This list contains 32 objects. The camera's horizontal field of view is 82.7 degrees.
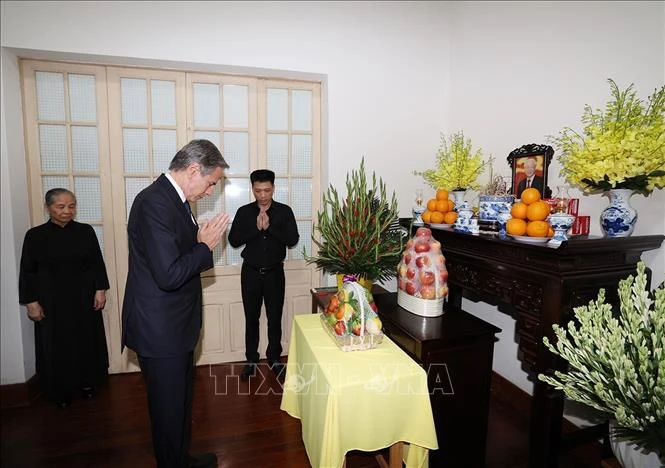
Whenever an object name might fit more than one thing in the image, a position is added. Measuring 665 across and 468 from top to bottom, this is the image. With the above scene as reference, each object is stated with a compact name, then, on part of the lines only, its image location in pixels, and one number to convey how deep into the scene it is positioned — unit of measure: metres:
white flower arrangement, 0.89
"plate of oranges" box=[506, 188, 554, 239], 1.80
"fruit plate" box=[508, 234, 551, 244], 1.79
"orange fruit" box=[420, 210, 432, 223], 2.57
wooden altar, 1.62
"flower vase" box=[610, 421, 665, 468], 1.46
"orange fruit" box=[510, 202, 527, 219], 1.88
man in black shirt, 2.93
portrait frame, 2.31
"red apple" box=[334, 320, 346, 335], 1.72
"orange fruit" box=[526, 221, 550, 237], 1.79
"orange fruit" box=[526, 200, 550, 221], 1.81
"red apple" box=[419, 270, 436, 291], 1.96
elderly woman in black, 2.61
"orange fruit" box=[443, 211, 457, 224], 2.47
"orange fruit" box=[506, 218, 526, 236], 1.86
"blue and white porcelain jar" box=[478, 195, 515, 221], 2.13
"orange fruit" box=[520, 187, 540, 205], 1.85
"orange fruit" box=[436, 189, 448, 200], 2.54
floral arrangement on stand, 2.15
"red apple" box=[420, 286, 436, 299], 2.00
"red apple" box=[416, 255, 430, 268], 1.96
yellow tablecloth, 1.48
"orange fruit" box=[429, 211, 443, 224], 2.51
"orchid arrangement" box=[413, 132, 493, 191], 2.71
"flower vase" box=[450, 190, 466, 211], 2.78
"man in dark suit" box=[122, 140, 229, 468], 1.61
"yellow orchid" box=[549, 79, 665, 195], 1.58
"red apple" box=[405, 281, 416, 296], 2.06
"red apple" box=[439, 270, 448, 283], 1.97
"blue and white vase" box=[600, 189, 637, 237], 1.73
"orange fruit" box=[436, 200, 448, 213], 2.52
